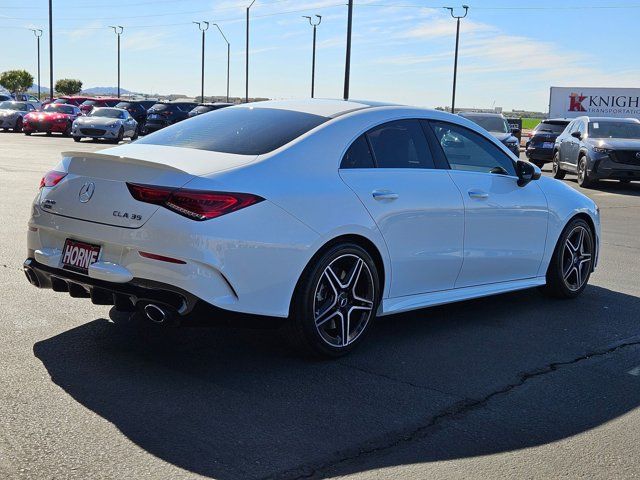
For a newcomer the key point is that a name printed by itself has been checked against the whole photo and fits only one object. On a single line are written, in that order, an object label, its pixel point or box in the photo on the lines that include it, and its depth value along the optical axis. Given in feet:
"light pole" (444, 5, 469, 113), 158.10
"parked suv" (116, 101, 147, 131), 127.20
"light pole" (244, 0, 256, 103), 219.75
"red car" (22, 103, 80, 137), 114.93
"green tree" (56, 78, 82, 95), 380.58
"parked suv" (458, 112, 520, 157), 71.82
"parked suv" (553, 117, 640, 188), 58.13
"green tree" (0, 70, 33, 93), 364.17
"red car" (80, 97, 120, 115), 138.41
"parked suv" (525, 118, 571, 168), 81.82
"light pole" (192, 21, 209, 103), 232.53
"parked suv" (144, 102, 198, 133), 121.08
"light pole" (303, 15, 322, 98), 185.37
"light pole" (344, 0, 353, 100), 102.47
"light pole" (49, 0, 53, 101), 185.88
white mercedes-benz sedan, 14.25
